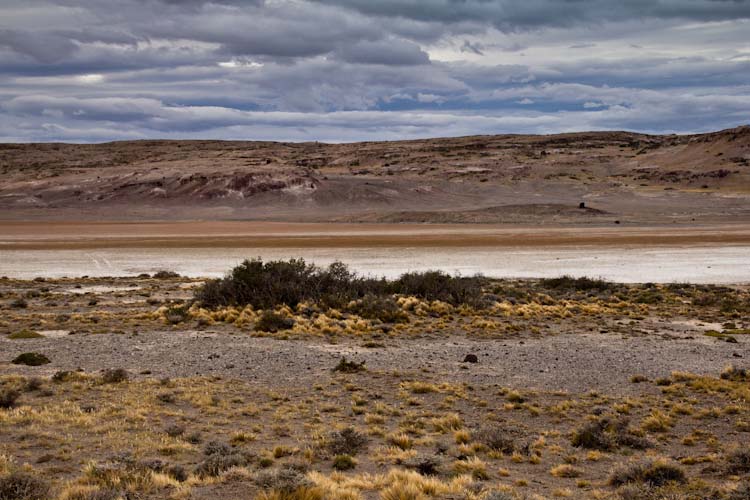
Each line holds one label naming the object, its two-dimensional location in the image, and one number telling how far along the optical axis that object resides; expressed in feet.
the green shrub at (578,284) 94.94
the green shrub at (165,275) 111.37
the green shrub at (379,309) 68.59
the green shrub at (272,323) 63.46
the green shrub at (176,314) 67.46
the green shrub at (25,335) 58.21
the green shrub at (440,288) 78.07
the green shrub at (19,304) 78.07
